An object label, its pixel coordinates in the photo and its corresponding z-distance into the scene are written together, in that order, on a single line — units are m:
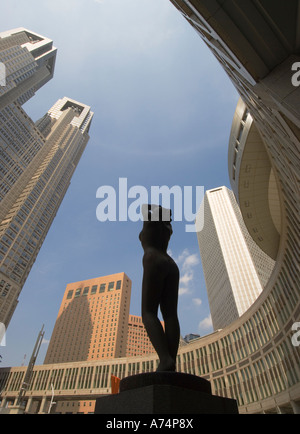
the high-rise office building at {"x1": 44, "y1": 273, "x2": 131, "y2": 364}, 100.06
